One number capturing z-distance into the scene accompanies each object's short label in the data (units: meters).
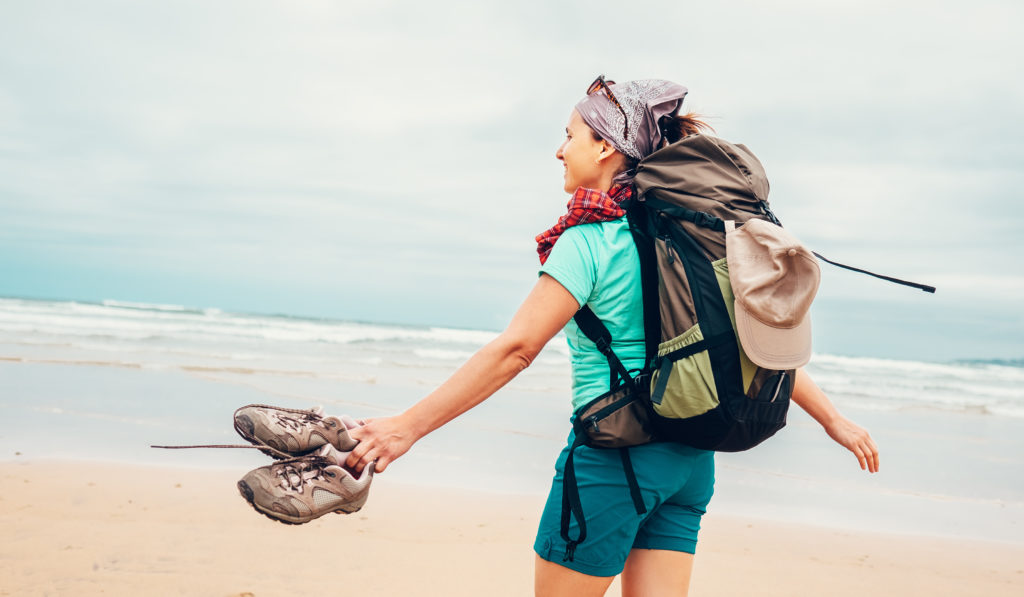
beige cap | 1.47
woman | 1.51
